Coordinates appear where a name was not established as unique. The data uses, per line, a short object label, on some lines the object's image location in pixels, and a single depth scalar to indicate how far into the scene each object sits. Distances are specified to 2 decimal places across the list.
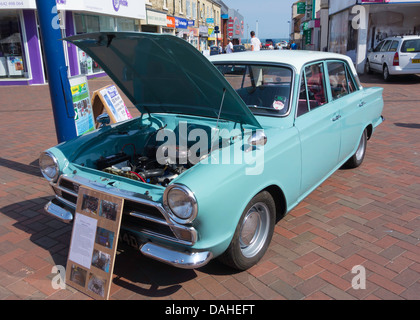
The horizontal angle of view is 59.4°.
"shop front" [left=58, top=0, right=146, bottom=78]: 15.67
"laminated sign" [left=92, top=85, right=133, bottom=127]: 5.57
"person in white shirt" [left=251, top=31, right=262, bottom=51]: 15.00
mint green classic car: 2.48
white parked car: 12.98
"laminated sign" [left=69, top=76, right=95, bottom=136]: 5.02
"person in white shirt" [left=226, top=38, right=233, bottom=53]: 20.42
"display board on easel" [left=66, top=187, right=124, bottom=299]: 2.58
